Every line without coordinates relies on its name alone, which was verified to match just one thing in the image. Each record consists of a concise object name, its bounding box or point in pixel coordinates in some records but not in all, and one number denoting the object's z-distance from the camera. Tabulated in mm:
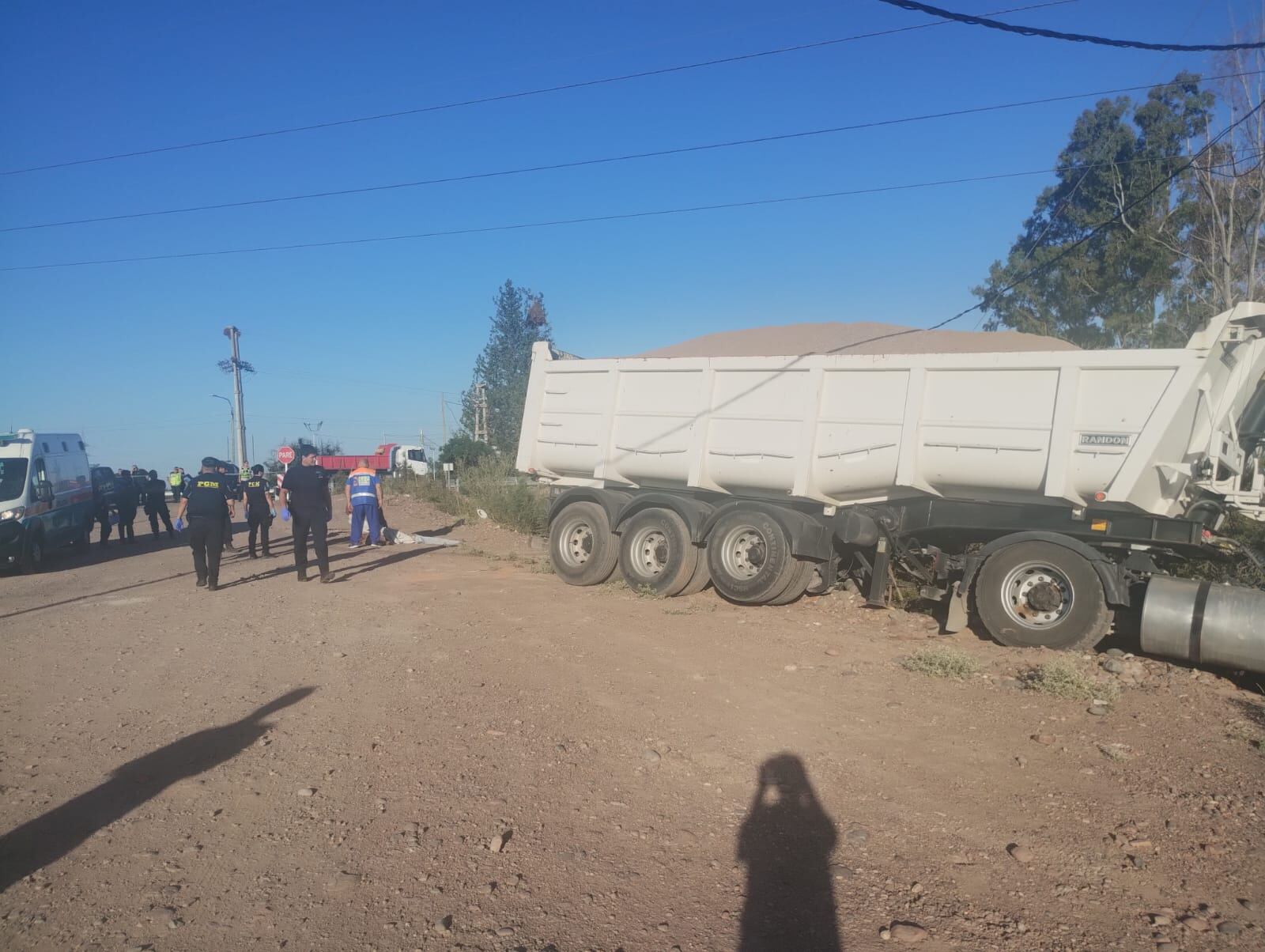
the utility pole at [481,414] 33844
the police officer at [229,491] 11641
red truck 50500
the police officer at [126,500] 17859
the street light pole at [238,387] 45281
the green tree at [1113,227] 21219
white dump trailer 7449
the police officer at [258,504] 14422
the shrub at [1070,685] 6223
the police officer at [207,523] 11156
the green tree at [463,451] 31250
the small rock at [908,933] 3244
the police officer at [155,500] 18234
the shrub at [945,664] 6855
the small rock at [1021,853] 3865
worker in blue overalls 15797
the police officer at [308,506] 11547
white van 13688
